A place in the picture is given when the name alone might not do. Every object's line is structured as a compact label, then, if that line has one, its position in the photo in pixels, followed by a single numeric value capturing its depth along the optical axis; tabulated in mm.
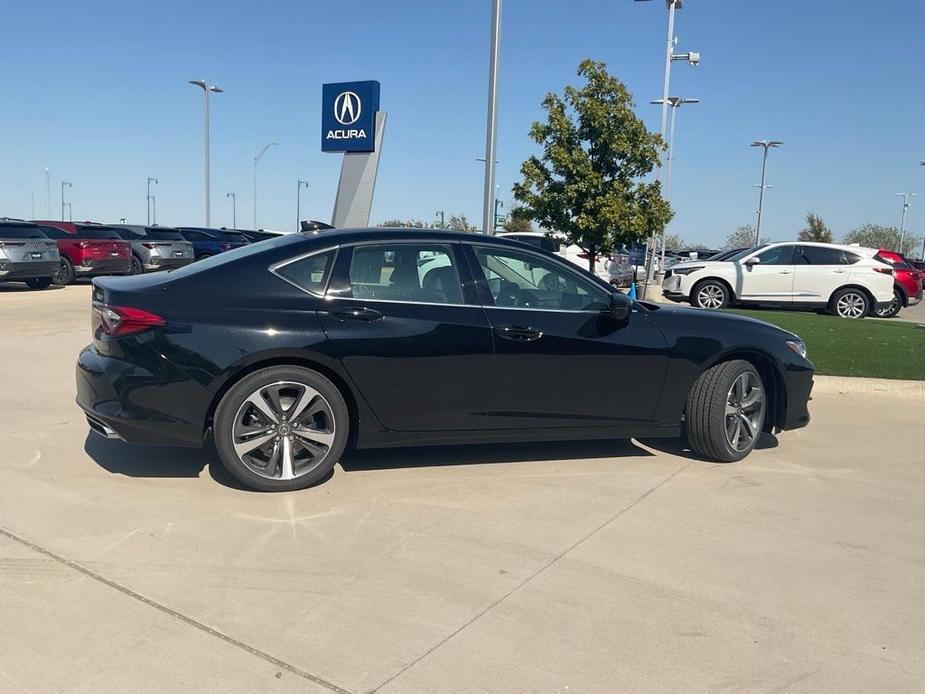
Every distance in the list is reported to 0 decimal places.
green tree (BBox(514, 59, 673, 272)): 15375
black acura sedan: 4395
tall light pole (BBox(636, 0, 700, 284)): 24641
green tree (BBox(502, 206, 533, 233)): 47316
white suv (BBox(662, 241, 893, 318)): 16719
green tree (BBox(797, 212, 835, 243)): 52656
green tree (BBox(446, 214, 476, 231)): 56947
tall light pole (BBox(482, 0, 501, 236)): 11062
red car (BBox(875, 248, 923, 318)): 17641
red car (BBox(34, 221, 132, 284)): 18906
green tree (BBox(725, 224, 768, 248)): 89438
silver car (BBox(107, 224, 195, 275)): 21328
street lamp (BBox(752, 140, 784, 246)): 51750
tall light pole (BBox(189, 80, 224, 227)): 33197
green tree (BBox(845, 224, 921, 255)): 82688
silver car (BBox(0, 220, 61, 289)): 16203
